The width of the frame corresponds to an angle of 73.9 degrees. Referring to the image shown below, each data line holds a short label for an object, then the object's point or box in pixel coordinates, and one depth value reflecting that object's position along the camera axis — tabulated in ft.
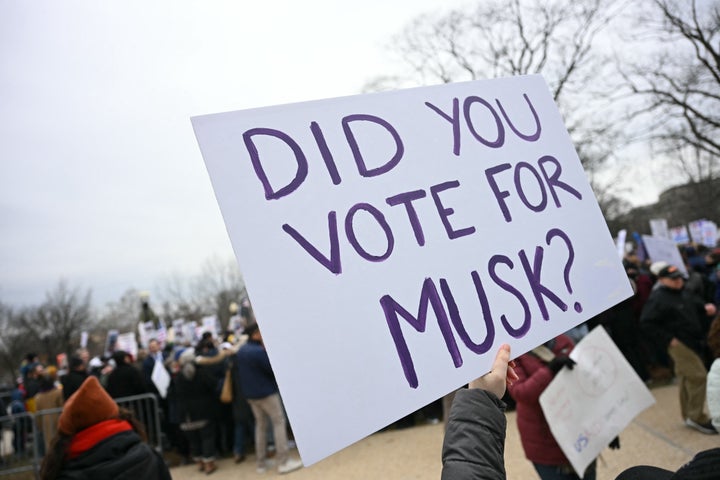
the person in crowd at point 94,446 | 6.97
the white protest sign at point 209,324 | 43.45
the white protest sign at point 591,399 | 9.05
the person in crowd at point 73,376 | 21.15
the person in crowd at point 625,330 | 23.00
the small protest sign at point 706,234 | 39.60
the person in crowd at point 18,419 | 27.99
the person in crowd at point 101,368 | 25.69
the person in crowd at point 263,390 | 19.27
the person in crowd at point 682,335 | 16.30
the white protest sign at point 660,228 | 35.65
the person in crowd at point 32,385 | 33.04
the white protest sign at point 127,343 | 40.09
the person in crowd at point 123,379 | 23.15
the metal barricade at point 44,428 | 22.40
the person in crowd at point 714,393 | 7.41
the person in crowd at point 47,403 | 23.37
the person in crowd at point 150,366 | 25.70
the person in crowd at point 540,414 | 9.64
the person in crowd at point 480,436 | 3.99
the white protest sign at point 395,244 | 4.17
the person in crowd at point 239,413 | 22.17
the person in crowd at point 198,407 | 22.08
